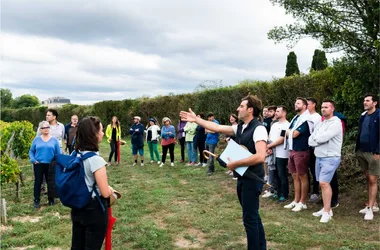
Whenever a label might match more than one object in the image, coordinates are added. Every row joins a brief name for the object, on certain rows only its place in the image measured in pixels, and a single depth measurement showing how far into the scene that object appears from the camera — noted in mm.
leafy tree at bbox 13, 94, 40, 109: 80188
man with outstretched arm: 3934
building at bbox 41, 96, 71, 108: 93381
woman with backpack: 3223
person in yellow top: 12758
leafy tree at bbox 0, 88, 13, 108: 78200
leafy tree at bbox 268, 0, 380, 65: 6836
